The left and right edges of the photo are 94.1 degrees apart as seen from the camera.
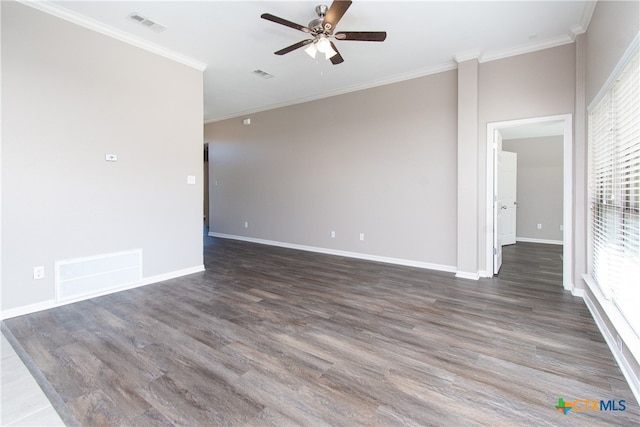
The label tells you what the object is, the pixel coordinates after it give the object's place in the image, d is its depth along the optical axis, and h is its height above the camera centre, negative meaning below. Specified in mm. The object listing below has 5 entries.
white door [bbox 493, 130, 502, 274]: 3971 +90
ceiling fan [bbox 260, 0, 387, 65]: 2488 +1610
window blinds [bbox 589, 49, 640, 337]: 1953 +118
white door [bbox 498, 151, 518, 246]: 5806 +157
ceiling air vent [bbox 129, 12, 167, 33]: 3085 +1985
